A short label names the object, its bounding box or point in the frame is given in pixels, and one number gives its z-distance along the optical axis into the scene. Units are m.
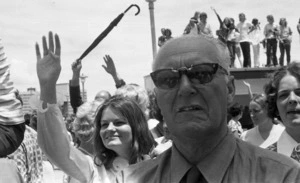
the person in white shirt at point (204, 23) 13.52
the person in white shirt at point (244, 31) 14.42
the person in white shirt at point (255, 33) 14.57
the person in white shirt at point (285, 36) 15.04
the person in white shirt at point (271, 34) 14.74
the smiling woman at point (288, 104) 3.27
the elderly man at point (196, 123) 1.83
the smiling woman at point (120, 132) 3.49
